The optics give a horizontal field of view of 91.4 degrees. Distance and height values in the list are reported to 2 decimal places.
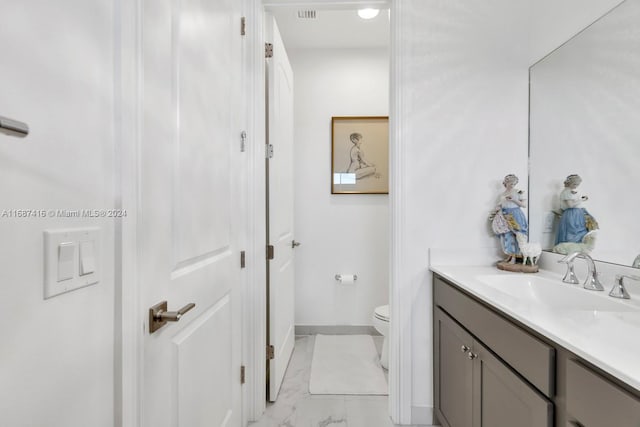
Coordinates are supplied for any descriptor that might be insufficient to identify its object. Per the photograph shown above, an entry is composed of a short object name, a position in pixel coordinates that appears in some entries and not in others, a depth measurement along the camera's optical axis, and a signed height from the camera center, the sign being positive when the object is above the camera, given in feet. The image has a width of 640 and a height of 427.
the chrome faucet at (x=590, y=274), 3.89 -0.79
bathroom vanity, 2.19 -1.28
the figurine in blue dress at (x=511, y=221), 5.22 -0.16
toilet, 7.20 -2.72
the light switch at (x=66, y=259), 1.79 -0.29
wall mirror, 3.83 +1.17
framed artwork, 9.41 +1.77
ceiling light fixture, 7.26 +4.67
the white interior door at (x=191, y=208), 2.65 +0.02
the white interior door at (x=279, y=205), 6.11 +0.12
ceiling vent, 7.64 +4.85
